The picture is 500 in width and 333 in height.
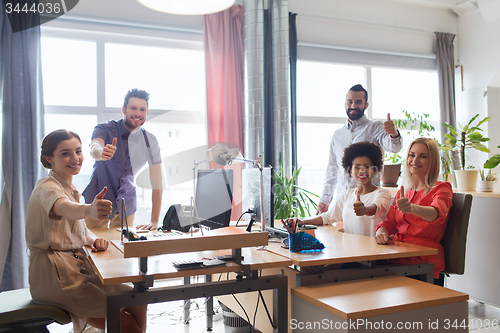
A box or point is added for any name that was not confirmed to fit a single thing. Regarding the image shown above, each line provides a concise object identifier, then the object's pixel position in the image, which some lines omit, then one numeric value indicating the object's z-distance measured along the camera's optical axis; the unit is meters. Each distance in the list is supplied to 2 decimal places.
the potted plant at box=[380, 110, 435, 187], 3.75
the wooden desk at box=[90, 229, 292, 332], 1.37
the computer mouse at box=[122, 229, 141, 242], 1.47
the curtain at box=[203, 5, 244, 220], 4.19
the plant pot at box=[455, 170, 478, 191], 3.15
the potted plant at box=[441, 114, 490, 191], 3.16
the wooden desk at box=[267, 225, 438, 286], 1.66
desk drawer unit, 1.36
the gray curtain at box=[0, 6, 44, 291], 3.46
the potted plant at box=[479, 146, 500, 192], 3.04
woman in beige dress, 1.62
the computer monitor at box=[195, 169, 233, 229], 1.99
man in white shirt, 2.82
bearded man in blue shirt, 2.31
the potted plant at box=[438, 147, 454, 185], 3.68
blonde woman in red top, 1.97
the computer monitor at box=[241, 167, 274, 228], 1.92
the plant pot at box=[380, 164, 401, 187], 3.75
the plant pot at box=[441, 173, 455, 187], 3.66
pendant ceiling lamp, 1.99
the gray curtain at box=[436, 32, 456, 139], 5.27
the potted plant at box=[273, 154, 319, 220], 3.99
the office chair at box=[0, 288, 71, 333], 1.59
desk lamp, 1.83
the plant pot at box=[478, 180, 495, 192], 3.03
